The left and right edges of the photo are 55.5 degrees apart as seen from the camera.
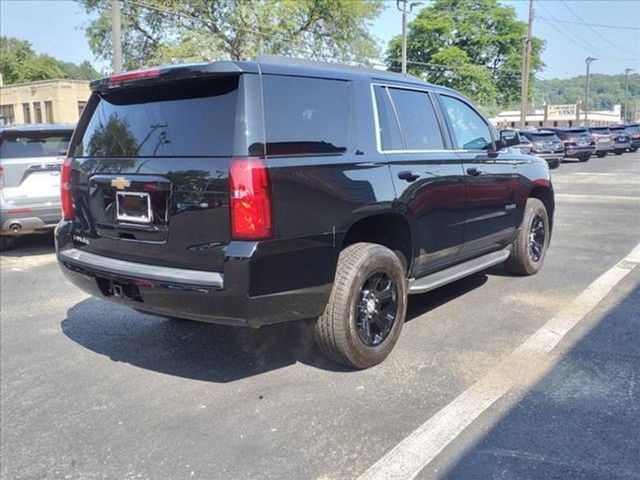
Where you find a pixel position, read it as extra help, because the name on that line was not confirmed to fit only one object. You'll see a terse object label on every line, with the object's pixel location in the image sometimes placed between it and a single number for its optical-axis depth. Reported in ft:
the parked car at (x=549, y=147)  79.05
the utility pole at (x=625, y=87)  326.32
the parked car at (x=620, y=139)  106.93
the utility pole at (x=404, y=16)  104.73
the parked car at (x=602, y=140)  100.48
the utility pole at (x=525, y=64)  125.29
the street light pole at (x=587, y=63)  235.93
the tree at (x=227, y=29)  90.02
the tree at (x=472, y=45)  157.99
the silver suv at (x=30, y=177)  25.25
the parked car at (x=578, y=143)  90.99
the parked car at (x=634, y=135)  118.11
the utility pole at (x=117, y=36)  54.87
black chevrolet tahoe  10.96
